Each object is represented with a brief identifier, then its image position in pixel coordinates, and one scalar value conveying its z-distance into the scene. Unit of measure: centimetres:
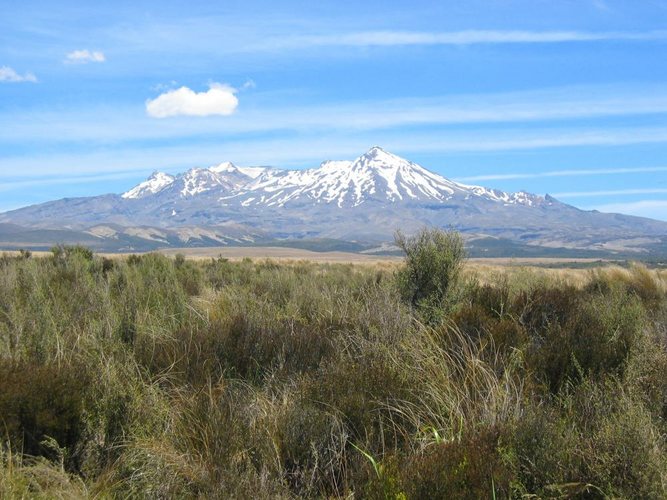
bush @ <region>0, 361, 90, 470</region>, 410
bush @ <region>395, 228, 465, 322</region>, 988
